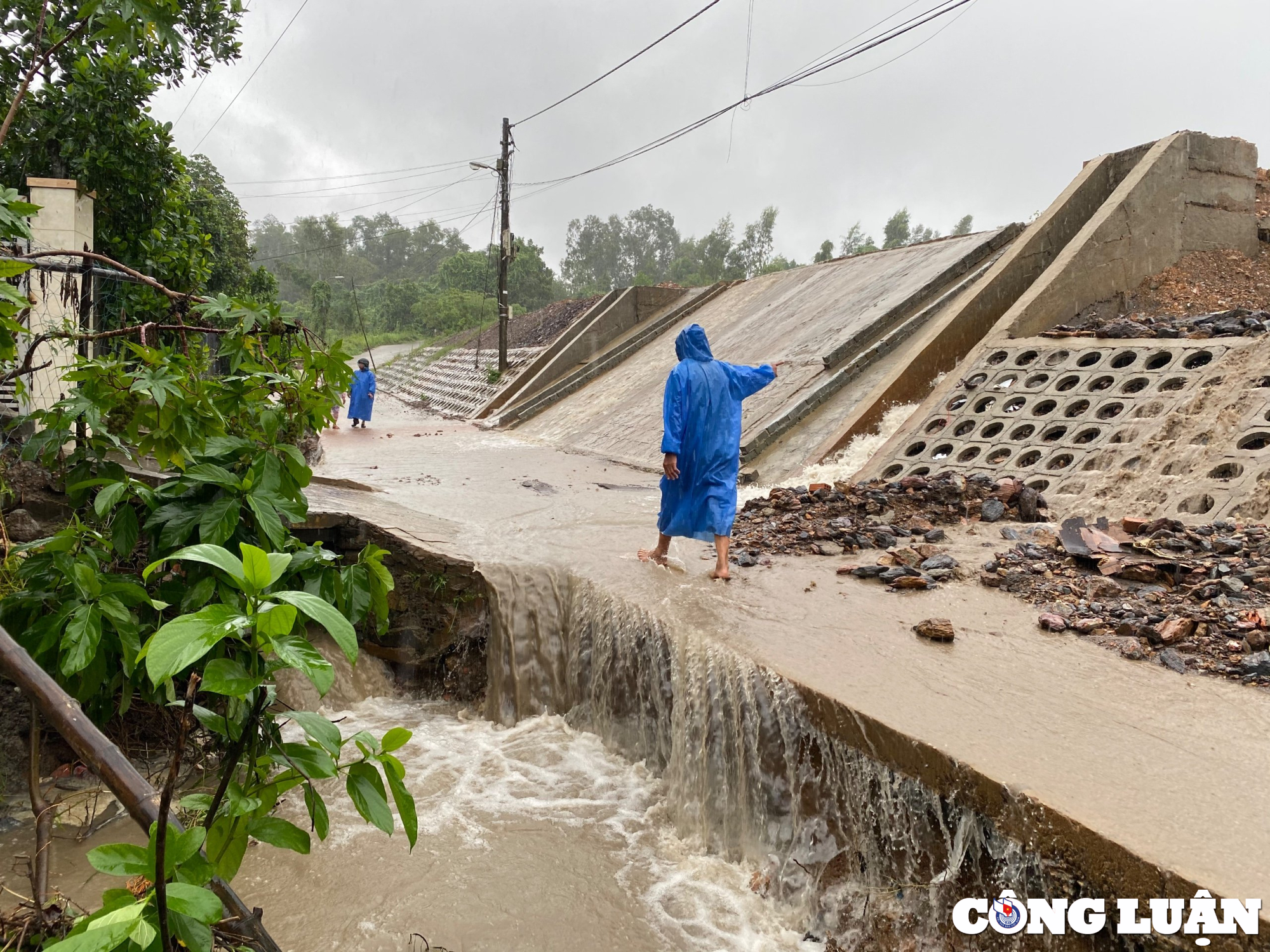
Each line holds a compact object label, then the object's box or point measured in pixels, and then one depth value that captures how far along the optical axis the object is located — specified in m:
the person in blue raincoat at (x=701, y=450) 5.47
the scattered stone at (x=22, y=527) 4.30
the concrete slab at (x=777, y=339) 11.65
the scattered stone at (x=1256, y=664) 3.62
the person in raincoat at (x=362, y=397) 15.79
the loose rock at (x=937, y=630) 4.16
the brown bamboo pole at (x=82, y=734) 1.20
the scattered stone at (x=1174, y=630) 3.99
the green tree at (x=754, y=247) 57.44
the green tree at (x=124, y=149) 7.76
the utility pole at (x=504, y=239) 20.06
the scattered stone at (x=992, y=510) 6.56
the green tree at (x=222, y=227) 15.21
